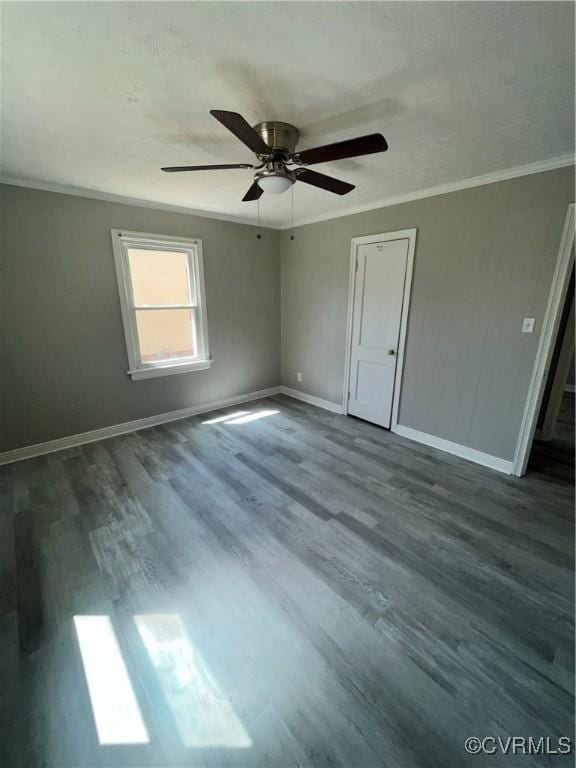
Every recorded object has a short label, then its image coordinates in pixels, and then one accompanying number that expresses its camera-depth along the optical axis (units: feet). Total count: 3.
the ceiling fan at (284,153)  4.59
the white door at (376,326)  10.61
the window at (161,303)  10.64
